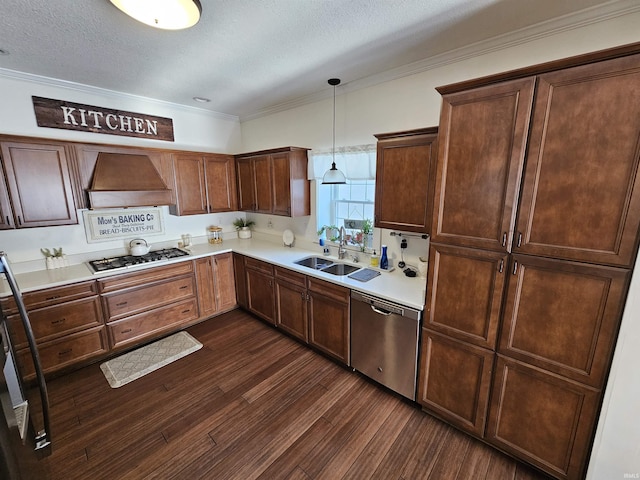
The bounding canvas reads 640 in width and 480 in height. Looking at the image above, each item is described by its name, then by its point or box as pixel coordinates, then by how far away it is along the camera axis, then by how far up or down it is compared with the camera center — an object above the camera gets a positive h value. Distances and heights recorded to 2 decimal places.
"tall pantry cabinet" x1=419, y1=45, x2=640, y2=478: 1.30 -0.31
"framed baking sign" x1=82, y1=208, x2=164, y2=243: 3.05 -0.39
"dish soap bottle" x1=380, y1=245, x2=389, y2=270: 2.72 -0.69
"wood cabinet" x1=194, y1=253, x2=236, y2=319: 3.46 -1.22
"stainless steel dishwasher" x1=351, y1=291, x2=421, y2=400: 2.10 -1.23
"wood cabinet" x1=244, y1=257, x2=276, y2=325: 3.26 -1.21
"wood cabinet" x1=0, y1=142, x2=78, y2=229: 2.37 +0.03
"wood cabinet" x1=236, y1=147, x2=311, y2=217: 3.26 +0.11
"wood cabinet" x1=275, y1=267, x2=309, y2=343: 2.88 -1.22
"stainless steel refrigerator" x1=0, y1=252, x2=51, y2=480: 0.64 -0.67
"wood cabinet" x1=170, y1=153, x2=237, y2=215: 3.40 +0.08
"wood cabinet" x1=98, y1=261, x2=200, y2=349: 2.80 -1.23
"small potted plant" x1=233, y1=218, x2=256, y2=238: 4.31 -0.57
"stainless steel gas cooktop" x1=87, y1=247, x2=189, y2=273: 2.83 -0.78
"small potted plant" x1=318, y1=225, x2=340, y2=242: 3.31 -0.51
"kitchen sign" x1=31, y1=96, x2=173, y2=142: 2.69 +0.75
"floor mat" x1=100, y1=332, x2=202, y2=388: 2.59 -1.71
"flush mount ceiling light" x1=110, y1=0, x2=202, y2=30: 1.36 +0.91
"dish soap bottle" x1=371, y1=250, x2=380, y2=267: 2.84 -0.73
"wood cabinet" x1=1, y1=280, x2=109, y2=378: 2.34 -1.22
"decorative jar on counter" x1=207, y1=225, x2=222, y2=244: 4.02 -0.65
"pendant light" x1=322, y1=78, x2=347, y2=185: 2.62 +0.14
